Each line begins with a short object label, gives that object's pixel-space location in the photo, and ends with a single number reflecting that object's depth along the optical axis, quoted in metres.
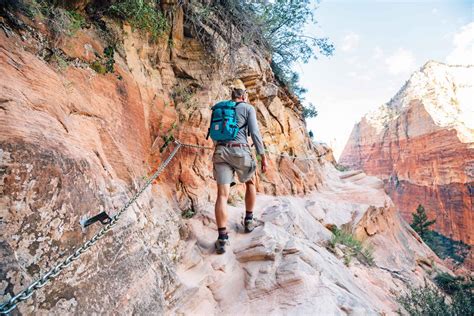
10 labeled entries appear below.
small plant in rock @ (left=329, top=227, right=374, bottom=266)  5.04
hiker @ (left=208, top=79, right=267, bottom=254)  3.32
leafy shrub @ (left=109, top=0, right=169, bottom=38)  3.62
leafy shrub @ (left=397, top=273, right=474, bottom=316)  3.32
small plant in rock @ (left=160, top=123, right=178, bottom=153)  4.28
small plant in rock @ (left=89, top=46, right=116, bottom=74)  3.23
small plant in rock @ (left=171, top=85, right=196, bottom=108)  4.71
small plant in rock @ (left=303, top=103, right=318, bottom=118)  13.80
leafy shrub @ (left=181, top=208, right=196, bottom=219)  4.03
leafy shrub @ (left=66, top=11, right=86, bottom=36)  2.92
